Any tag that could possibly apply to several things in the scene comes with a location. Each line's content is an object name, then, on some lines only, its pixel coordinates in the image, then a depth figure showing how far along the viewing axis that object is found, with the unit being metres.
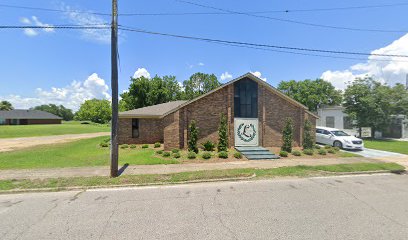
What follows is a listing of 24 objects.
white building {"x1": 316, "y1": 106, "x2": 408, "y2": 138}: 24.31
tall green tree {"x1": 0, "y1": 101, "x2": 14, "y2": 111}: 90.94
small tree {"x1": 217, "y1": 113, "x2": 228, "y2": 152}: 14.04
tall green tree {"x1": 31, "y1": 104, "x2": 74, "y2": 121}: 123.76
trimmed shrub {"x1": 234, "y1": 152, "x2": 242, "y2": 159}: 12.71
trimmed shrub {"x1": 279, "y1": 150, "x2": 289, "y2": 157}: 13.37
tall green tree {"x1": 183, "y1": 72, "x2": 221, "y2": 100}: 54.19
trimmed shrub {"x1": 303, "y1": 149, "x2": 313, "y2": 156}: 13.91
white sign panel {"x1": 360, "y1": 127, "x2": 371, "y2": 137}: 22.74
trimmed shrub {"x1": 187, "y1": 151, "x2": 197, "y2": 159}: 12.25
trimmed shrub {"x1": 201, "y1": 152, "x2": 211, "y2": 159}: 12.27
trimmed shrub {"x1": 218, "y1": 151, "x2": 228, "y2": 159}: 12.53
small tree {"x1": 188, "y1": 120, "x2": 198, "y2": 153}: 13.91
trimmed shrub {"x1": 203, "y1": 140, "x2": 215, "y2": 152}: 14.41
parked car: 16.46
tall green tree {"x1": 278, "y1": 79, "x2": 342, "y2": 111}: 52.53
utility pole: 8.52
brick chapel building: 14.80
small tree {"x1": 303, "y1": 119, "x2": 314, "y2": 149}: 15.39
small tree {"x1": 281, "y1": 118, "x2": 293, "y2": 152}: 14.66
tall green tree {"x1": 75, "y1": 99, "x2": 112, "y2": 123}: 84.88
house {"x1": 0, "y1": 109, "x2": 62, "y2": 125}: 61.72
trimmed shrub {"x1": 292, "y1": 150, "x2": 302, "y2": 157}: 13.69
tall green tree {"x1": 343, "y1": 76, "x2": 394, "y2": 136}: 23.08
